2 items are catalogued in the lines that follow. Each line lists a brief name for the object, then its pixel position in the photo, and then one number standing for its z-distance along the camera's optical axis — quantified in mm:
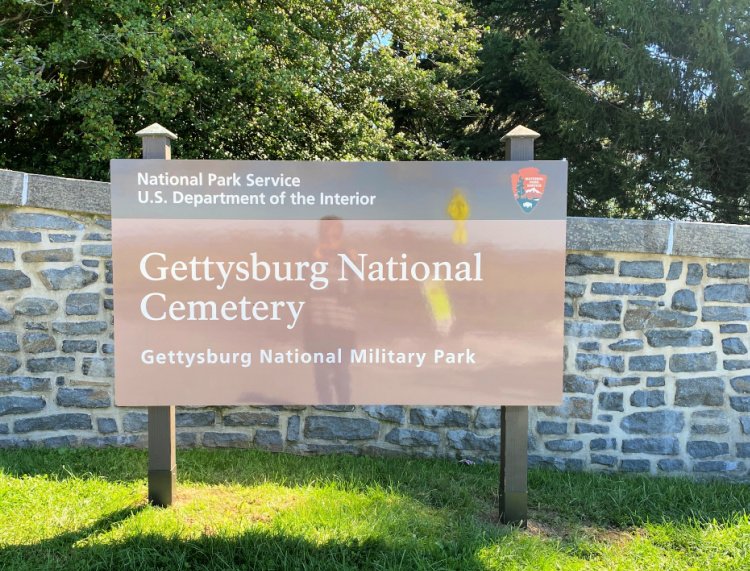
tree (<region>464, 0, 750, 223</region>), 7969
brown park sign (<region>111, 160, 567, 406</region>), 2895
